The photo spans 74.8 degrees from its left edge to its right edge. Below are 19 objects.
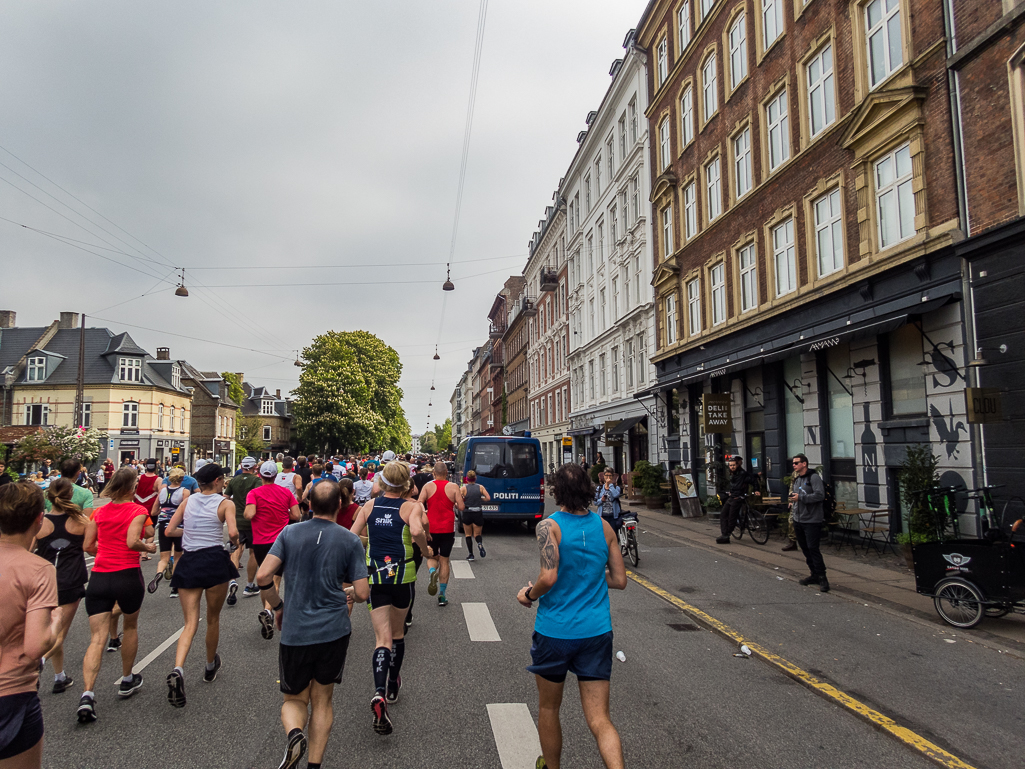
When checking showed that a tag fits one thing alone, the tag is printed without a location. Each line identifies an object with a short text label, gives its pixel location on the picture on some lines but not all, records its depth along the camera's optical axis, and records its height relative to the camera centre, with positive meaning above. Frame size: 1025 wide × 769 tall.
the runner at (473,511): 12.61 -1.18
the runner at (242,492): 8.70 -0.52
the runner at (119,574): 5.00 -0.91
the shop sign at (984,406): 9.72 +0.48
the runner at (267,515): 7.20 -0.67
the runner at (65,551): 5.18 -0.74
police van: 17.20 -0.68
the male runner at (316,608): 3.77 -0.90
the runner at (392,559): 4.96 -0.85
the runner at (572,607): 3.43 -0.84
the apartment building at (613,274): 27.59 +8.18
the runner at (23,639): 2.67 -0.75
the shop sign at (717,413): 19.39 +0.90
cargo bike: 6.88 -1.45
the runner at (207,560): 5.33 -0.86
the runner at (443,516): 8.74 -0.89
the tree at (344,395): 52.09 +4.51
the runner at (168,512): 8.07 -0.88
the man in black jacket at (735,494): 13.66 -1.03
